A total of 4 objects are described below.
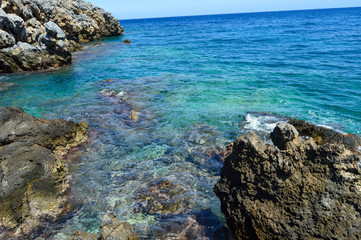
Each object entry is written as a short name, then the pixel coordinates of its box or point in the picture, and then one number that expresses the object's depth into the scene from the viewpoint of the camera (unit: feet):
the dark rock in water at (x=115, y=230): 19.34
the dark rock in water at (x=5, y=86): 71.48
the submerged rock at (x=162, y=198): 26.84
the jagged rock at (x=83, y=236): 19.52
